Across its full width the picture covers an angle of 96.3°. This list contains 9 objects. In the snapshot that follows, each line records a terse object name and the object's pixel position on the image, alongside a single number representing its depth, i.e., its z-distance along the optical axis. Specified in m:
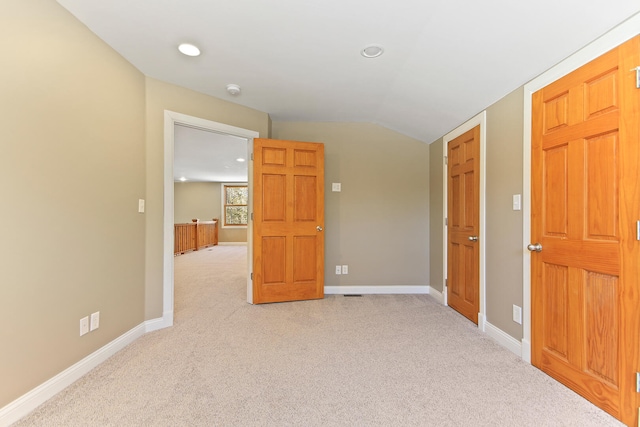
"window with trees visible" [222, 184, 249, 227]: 10.70
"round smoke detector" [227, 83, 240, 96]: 2.78
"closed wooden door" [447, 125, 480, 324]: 2.75
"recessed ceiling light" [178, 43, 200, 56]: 2.13
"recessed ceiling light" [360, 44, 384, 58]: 2.15
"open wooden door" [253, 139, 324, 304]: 3.35
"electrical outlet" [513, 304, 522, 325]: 2.15
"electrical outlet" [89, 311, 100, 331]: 1.99
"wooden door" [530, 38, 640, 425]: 1.43
